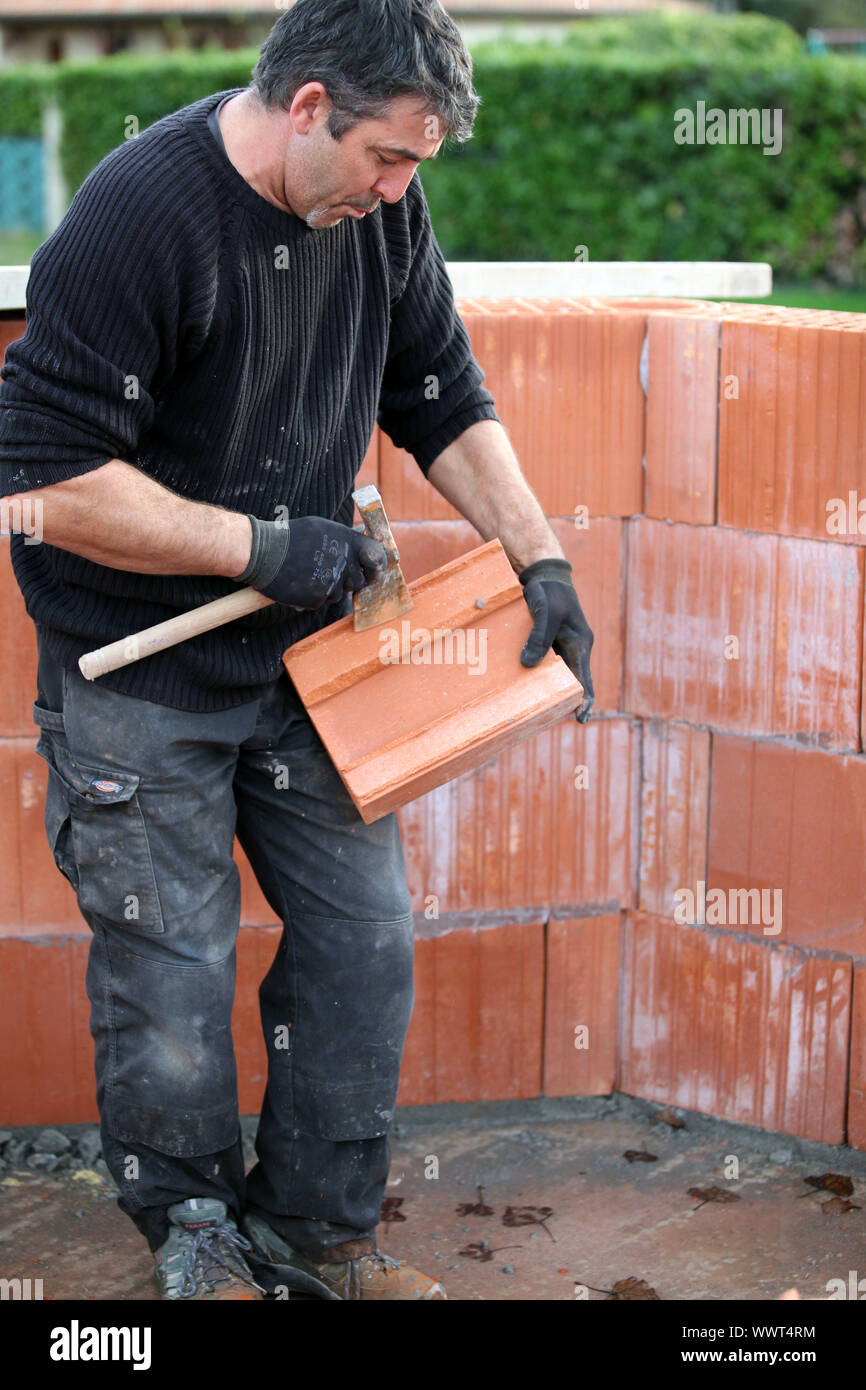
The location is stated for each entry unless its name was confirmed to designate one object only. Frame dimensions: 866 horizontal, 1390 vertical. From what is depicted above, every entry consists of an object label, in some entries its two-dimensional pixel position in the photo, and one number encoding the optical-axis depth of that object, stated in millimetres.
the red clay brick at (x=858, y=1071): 6477
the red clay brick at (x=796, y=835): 6395
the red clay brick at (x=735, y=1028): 6617
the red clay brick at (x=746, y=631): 6297
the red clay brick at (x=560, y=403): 6496
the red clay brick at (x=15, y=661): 6371
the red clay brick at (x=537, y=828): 6848
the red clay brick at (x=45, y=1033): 6695
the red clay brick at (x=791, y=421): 6062
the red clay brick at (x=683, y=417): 6410
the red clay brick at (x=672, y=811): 6781
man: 4387
